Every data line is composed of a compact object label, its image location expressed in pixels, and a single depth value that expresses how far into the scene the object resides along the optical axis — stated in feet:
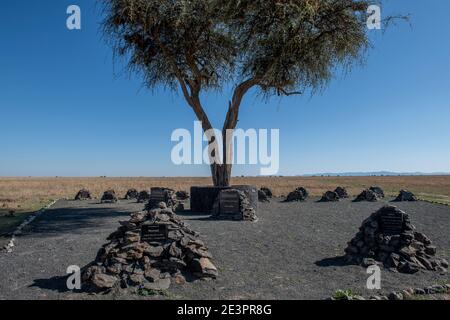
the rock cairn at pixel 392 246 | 33.42
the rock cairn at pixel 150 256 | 27.78
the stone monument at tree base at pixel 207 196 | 70.03
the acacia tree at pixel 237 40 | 69.31
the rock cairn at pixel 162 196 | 78.60
